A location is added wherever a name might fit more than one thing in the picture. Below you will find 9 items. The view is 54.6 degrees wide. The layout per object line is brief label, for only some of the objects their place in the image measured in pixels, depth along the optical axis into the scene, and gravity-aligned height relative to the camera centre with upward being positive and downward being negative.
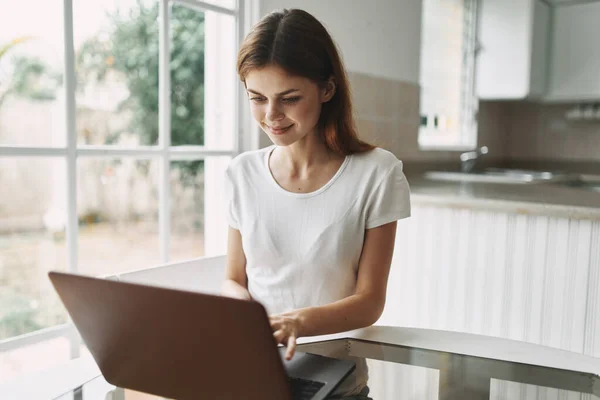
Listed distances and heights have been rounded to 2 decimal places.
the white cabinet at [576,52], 3.25 +0.55
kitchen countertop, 1.81 -0.17
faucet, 3.02 -0.07
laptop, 0.55 -0.20
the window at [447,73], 3.01 +0.40
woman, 1.03 -0.10
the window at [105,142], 1.43 +0.00
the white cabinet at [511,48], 3.12 +0.55
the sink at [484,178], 2.62 -0.15
